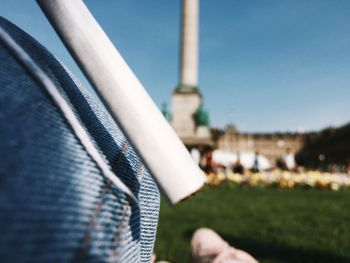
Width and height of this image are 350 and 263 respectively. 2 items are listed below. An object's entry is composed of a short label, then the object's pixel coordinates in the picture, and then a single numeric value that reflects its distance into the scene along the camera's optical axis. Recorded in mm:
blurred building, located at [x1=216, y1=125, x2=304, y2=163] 38406
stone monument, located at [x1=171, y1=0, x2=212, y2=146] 18328
